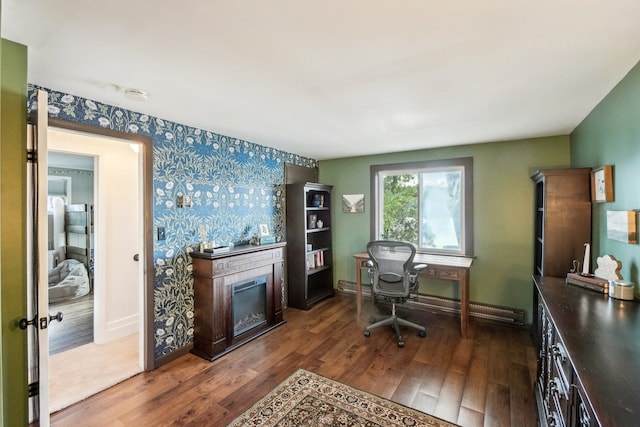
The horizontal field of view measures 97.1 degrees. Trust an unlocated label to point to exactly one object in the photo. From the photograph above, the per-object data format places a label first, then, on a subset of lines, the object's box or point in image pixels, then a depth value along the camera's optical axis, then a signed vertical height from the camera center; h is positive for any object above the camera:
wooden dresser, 0.86 -0.56
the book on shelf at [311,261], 4.35 -0.75
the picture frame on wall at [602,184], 2.03 +0.21
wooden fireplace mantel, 2.77 -0.83
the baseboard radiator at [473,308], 3.44 -1.27
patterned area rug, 1.91 -1.41
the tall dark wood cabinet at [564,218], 2.48 -0.06
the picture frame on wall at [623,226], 1.69 -0.09
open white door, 1.42 -0.18
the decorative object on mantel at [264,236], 3.50 -0.29
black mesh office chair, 3.12 -0.69
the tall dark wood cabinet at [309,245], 4.09 -0.50
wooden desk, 3.16 -0.68
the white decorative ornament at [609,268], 1.84 -0.38
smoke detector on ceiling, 2.01 +0.87
